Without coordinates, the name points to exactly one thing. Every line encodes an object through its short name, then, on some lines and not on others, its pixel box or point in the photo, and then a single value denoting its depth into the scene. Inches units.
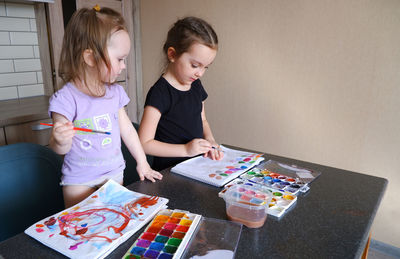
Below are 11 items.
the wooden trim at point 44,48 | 84.8
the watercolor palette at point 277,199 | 28.2
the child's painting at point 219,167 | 35.1
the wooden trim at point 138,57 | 107.9
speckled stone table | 22.6
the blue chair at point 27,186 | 37.0
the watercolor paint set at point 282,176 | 33.5
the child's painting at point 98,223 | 21.9
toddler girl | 33.4
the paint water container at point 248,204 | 26.0
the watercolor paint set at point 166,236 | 21.5
